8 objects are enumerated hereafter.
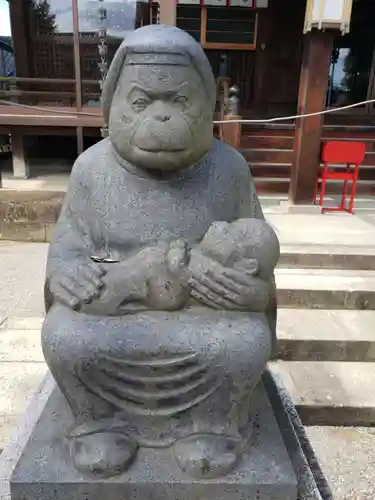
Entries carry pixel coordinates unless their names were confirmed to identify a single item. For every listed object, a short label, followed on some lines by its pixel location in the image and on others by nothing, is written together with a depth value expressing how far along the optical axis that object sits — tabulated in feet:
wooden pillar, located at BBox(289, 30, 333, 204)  18.35
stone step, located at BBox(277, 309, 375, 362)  11.41
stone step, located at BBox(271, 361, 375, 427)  9.83
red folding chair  19.81
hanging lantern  17.26
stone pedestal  4.78
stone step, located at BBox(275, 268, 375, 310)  13.03
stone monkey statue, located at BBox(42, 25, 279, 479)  4.82
